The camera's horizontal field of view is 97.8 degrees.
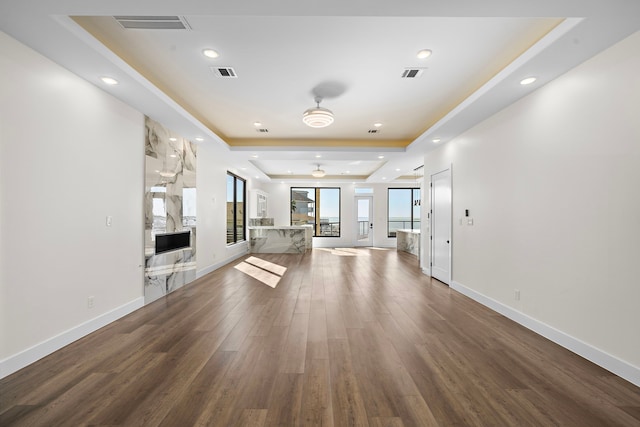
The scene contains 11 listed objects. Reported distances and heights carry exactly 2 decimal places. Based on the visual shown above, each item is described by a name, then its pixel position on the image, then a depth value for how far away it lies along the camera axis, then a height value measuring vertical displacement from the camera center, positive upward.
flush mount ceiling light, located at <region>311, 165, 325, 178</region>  8.66 +1.31
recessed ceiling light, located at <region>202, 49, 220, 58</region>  2.78 +1.61
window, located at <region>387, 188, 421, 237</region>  11.53 +0.26
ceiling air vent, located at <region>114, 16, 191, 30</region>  2.27 +1.58
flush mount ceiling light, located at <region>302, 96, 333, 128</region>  3.67 +1.30
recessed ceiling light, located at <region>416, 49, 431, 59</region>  2.74 +1.61
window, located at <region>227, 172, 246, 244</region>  7.91 +0.16
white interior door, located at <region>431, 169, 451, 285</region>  5.16 -0.21
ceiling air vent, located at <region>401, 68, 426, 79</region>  3.07 +1.61
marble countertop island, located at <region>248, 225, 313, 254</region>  9.24 -0.86
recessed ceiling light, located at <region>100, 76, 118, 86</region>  2.87 +1.38
